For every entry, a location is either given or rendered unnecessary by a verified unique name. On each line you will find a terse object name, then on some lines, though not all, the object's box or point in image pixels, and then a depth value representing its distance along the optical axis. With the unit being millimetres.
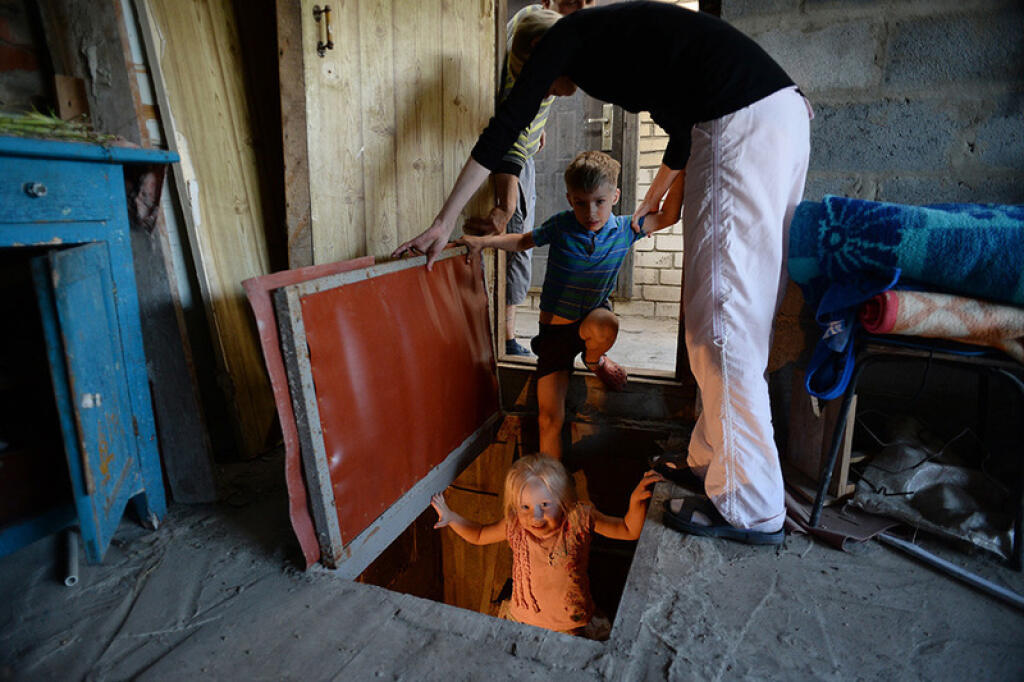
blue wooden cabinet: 1440
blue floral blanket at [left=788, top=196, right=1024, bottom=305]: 1363
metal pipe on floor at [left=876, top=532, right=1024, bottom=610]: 1425
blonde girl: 2338
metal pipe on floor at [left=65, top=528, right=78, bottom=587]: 1582
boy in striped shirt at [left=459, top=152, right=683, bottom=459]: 2326
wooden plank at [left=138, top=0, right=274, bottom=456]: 2250
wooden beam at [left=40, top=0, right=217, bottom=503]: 1942
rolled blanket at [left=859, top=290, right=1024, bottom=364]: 1368
